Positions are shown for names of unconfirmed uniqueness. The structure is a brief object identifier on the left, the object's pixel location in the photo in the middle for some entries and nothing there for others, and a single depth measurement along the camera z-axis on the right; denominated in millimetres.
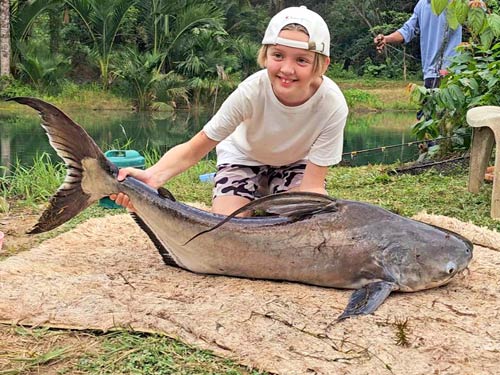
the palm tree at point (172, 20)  20469
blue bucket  4715
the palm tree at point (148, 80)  19445
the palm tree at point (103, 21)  19547
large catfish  2699
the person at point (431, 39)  6918
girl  2984
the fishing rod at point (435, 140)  6347
